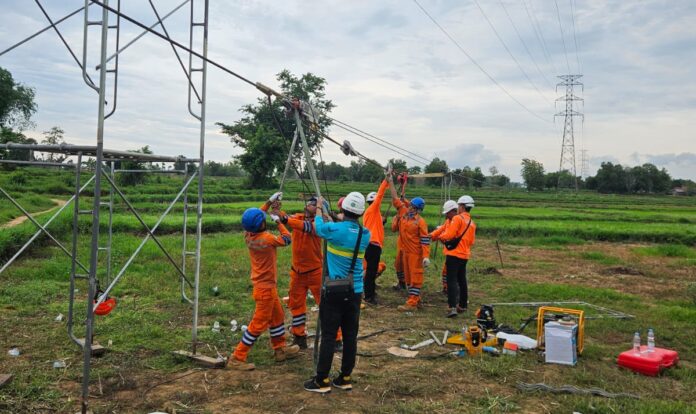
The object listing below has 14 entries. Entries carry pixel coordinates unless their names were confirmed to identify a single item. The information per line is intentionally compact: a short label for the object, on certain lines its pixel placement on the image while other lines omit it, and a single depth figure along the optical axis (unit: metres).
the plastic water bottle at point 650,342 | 6.66
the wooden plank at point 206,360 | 6.23
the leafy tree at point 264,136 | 46.88
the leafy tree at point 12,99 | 34.78
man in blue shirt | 5.62
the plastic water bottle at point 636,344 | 6.57
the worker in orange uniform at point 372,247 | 9.48
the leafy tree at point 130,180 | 36.56
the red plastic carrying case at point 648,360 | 6.39
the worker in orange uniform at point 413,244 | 9.63
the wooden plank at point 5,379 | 5.25
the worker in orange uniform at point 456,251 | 9.03
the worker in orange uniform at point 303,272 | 6.98
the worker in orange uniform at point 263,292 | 6.31
